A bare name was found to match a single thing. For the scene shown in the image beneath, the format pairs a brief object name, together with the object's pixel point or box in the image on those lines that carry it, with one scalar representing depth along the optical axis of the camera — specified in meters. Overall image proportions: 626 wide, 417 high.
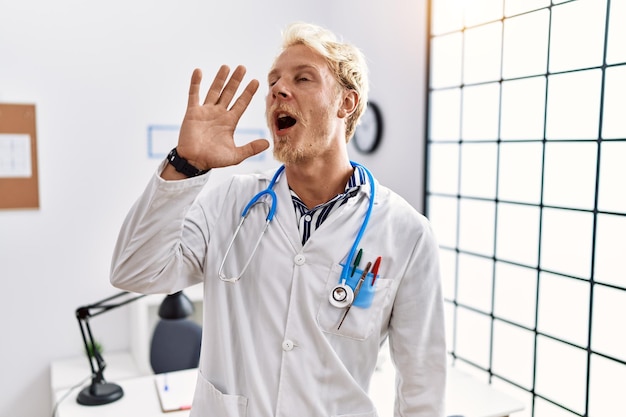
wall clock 3.18
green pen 1.27
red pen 1.26
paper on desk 1.97
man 1.20
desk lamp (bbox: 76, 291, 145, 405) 2.02
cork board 2.89
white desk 1.96
